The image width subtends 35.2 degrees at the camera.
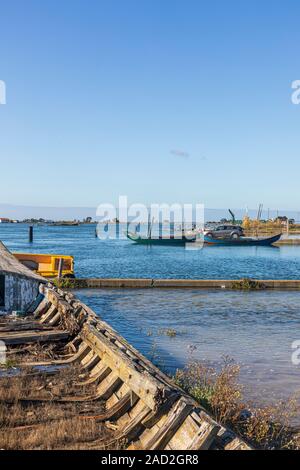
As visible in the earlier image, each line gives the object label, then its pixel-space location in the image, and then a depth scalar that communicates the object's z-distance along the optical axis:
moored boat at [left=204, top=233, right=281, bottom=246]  79.62
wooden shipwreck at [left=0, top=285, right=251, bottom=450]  6.04
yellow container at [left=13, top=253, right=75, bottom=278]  27.76
